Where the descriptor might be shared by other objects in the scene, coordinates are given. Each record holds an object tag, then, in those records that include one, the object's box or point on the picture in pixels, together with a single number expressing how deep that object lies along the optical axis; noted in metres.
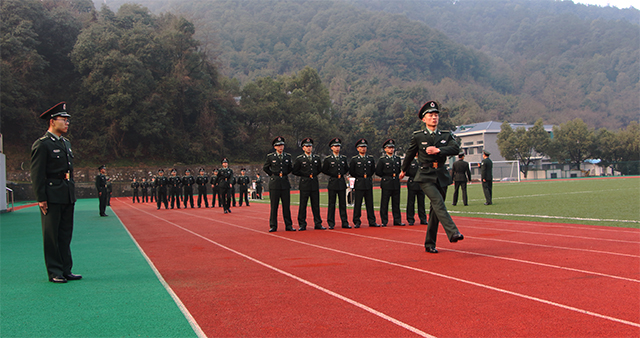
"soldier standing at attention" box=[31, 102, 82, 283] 5.43
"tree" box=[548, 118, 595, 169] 58.59
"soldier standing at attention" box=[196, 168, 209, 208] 22.52
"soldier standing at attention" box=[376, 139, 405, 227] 11.12
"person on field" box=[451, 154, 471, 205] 16.16
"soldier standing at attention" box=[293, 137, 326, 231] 10.90
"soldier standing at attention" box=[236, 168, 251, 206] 22.52
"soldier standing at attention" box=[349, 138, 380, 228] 11.16
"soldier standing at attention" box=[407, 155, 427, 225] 11.01
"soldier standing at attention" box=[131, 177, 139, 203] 31.66
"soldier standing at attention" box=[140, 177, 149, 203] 30.33
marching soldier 6.58
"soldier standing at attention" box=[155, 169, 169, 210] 22.08
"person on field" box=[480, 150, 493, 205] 16.11
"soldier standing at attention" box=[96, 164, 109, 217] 17.84
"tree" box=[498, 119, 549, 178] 57.16
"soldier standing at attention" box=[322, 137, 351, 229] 11.08
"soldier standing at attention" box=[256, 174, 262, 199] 29.83
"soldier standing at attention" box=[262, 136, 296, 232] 10.68
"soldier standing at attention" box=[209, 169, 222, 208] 19.77
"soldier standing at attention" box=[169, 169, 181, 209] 22.59
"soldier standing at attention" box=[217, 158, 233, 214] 17.80
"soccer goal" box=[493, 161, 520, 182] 52.62
